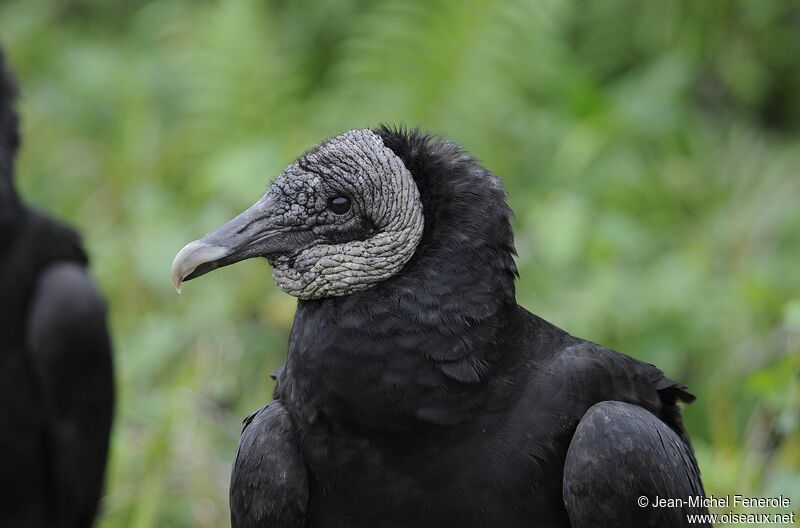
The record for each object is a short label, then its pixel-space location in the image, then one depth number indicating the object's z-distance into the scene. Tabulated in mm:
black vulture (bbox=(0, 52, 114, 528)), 8602
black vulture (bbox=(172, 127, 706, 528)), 5258
